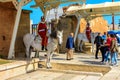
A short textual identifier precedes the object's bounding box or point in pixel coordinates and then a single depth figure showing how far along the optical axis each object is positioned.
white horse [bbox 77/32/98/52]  10.73
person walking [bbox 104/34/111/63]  6.98
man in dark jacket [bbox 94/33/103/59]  8.11
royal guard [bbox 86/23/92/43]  10.78
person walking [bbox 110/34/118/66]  6.71
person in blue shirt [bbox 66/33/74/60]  7.96
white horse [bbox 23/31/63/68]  6.35
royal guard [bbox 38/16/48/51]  6.60
